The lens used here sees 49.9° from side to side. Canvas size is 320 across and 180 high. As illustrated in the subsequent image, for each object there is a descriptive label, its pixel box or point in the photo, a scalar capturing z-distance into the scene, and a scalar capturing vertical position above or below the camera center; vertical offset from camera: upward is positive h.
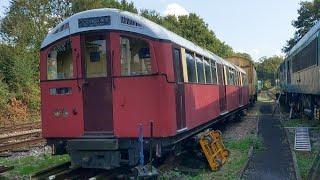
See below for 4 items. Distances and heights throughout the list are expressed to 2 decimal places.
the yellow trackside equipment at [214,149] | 7.35 -1.35
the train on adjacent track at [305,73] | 11.10 +0.55
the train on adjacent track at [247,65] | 24.81 +1.71
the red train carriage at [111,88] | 6.38 +0.07
